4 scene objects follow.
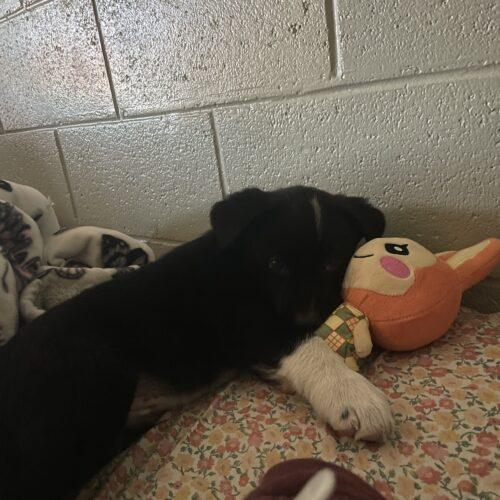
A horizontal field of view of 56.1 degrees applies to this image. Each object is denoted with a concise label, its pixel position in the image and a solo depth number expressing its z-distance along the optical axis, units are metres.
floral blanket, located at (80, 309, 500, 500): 0.33
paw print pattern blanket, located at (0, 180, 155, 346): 0.62
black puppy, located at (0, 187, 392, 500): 0.42
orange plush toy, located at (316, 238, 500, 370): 0.44
